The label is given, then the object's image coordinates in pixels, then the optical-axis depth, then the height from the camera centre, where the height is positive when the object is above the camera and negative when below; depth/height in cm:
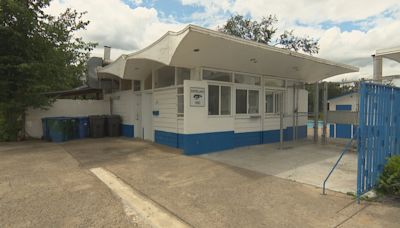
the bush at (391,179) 400 -120
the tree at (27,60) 946 +200
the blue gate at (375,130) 383 -38
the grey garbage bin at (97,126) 1151 -87
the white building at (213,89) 689 +73
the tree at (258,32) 2260 +724
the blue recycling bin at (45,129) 1074 -96
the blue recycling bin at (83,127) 1133 -91
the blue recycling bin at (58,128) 1027 -88
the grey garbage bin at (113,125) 1197 -86
